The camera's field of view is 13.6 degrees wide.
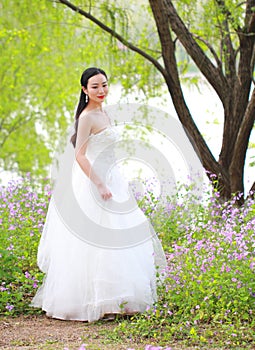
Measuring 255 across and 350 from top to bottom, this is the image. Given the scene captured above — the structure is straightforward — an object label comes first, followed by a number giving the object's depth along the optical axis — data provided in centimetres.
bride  689
